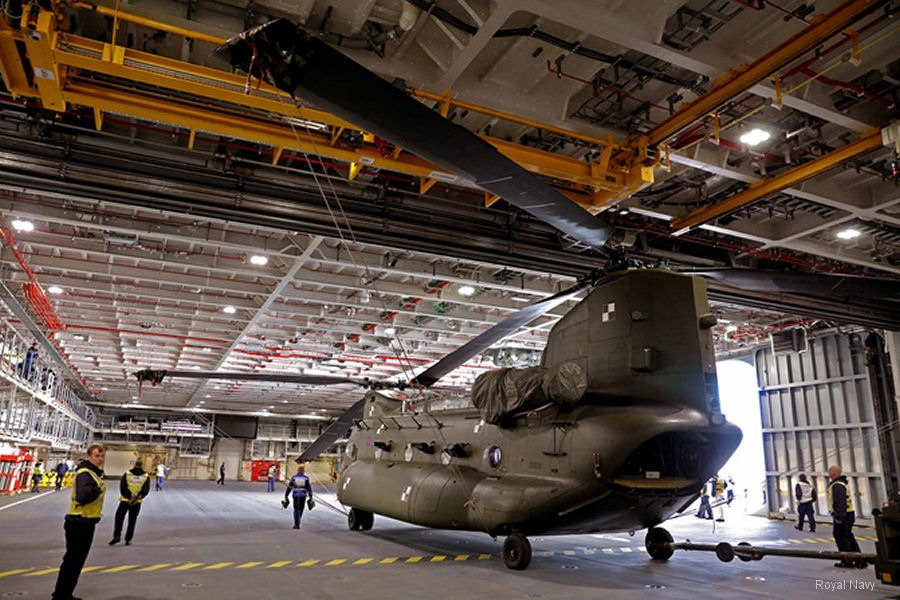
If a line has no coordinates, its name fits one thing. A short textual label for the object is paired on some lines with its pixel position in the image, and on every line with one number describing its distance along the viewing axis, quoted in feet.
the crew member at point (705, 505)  41.65
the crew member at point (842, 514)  28.73
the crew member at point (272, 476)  93.18
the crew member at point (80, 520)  17.48
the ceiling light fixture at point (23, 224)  35.14
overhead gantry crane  18.21
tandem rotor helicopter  21.80
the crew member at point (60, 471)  89.46
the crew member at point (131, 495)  30.42
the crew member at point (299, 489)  40.04
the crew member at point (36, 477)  83.77
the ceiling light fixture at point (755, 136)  24.90
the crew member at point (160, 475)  85.87
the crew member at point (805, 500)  45.19
